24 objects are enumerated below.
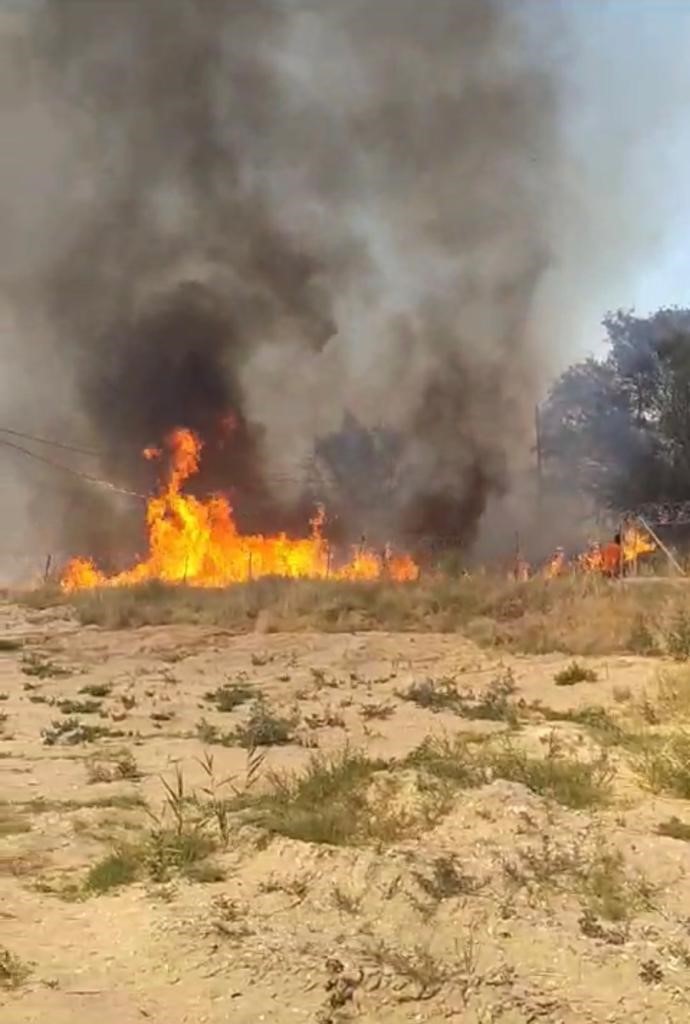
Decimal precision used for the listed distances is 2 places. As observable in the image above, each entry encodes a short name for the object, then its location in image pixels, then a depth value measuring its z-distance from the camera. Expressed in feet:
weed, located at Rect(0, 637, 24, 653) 56.04
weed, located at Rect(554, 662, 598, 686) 37.09
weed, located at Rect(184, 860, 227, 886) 15.11
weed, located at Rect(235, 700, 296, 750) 28.07
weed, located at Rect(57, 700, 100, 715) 34.81
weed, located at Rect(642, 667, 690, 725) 27.61
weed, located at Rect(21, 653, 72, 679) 45.50
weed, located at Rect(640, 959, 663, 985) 11.69
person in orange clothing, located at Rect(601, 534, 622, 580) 74.64
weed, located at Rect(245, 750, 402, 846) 16.74
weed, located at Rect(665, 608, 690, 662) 38.70
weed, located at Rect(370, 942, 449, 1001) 11.48
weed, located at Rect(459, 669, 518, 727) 30.81
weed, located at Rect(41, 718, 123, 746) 28.94
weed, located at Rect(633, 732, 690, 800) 19.66
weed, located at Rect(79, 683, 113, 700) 39.14
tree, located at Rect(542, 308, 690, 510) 104.17
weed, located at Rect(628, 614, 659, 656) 41.61
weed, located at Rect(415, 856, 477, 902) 14.08
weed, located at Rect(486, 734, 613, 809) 19.08
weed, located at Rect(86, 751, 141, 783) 23.62
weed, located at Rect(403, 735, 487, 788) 19.93
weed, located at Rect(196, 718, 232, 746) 28.43
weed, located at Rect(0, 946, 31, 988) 11.64
